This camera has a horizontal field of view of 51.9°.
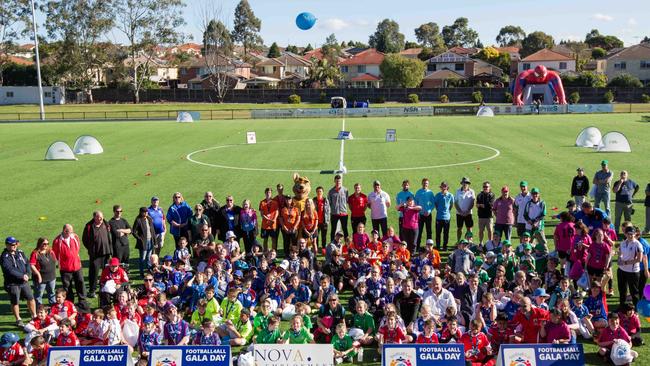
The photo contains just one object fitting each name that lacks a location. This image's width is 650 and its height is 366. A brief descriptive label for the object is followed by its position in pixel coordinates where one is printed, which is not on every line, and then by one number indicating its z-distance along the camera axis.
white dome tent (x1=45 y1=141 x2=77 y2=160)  30.89
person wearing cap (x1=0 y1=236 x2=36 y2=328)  10.93
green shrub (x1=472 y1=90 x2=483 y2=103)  78.71
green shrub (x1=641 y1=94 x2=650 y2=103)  73.44
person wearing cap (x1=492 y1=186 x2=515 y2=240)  14.41
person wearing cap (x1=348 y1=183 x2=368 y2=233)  15.33
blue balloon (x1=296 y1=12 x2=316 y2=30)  30.77
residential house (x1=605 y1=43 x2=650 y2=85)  95.00
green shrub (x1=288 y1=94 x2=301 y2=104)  81.75
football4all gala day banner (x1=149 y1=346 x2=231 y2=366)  8.03
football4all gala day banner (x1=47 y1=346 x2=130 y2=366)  8.13
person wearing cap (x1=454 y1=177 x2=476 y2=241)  15.30
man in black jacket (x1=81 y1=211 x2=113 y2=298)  12.62
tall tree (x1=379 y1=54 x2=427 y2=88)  88.56
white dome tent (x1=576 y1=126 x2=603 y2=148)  31.83
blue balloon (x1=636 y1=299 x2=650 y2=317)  10.64
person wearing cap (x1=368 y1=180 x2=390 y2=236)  15.29
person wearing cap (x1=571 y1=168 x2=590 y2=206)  16.36
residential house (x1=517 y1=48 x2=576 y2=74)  101.31
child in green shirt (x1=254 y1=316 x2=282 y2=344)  9.42
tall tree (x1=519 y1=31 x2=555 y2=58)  127.00
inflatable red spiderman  64.12
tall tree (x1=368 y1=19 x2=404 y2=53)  146.12
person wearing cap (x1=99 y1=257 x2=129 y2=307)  11.70
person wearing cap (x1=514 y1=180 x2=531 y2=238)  14.34
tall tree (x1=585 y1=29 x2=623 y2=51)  138.50
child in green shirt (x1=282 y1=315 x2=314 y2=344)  9.33
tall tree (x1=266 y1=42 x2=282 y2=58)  141.75
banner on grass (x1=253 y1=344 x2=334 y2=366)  8.24
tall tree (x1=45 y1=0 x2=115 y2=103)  88.06
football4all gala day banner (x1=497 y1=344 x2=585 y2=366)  7.88
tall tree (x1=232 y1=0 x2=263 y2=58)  124.06
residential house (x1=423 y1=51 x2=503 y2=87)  103.62
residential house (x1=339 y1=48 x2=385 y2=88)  103.81
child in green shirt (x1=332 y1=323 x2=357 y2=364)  9.41
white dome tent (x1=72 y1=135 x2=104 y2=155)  33.22
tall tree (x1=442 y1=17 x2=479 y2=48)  160.21
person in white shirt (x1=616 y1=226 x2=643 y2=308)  10.79
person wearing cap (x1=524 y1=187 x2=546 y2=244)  13.97
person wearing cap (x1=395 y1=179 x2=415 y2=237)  14.95
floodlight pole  54.28
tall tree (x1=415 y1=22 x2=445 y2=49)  167.60
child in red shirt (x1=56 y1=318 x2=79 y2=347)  9.29
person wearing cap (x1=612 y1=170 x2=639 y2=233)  15.75
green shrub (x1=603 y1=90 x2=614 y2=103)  75.24
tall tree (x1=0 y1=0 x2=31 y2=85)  87.00
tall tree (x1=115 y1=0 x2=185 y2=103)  89.81
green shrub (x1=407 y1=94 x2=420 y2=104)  81.62
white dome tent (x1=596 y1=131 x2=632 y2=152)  29.52
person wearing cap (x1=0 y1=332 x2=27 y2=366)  8.88
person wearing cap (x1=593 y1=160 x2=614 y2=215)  16.70
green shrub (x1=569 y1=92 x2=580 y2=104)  75.19
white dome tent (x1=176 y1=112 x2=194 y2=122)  56.15
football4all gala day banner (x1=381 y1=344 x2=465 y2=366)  7.94
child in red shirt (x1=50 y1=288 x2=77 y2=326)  10.06
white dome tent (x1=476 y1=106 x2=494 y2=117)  56.16
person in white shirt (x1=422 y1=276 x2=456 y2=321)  10.25
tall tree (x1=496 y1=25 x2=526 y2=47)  166.00
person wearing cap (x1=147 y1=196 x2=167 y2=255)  14.28
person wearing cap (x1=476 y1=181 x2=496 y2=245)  14.88
